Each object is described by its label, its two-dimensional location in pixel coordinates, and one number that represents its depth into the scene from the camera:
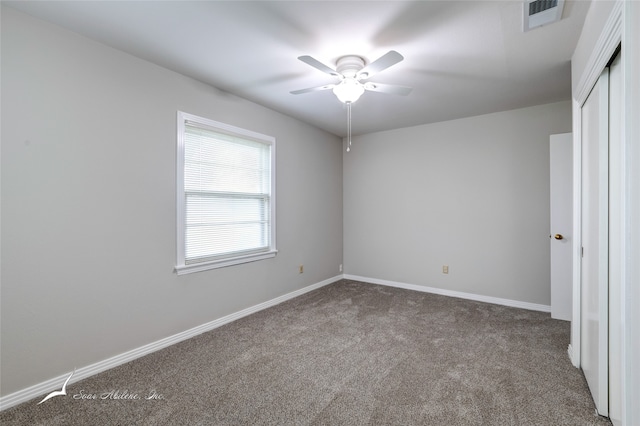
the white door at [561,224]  3.16
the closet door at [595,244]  1.72
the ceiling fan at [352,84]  2.42
